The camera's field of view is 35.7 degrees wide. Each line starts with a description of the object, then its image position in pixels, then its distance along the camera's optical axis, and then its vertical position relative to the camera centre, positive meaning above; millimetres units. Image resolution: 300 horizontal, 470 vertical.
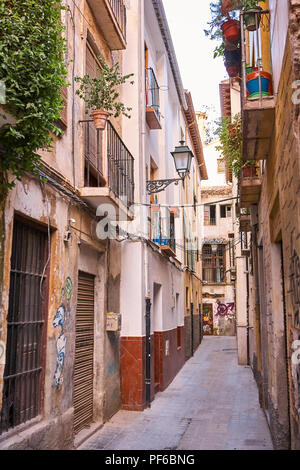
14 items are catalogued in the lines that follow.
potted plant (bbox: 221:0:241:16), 7250 +4695
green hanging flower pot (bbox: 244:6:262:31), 6316 +3858
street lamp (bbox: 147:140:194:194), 10109 +3198
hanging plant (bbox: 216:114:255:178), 9477 +3404
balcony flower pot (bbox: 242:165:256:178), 8914 +2572
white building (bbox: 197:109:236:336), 34094 +3106
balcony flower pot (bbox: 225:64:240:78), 7974 +4053
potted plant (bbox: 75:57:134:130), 7301 +3458
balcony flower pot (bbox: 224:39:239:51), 7551 +4206
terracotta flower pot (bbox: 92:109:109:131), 7289 +2936
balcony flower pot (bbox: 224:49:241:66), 7727 +4130
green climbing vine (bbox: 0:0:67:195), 4035 +2043
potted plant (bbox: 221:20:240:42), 7305 +4331
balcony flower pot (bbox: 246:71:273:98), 5922 +2814
